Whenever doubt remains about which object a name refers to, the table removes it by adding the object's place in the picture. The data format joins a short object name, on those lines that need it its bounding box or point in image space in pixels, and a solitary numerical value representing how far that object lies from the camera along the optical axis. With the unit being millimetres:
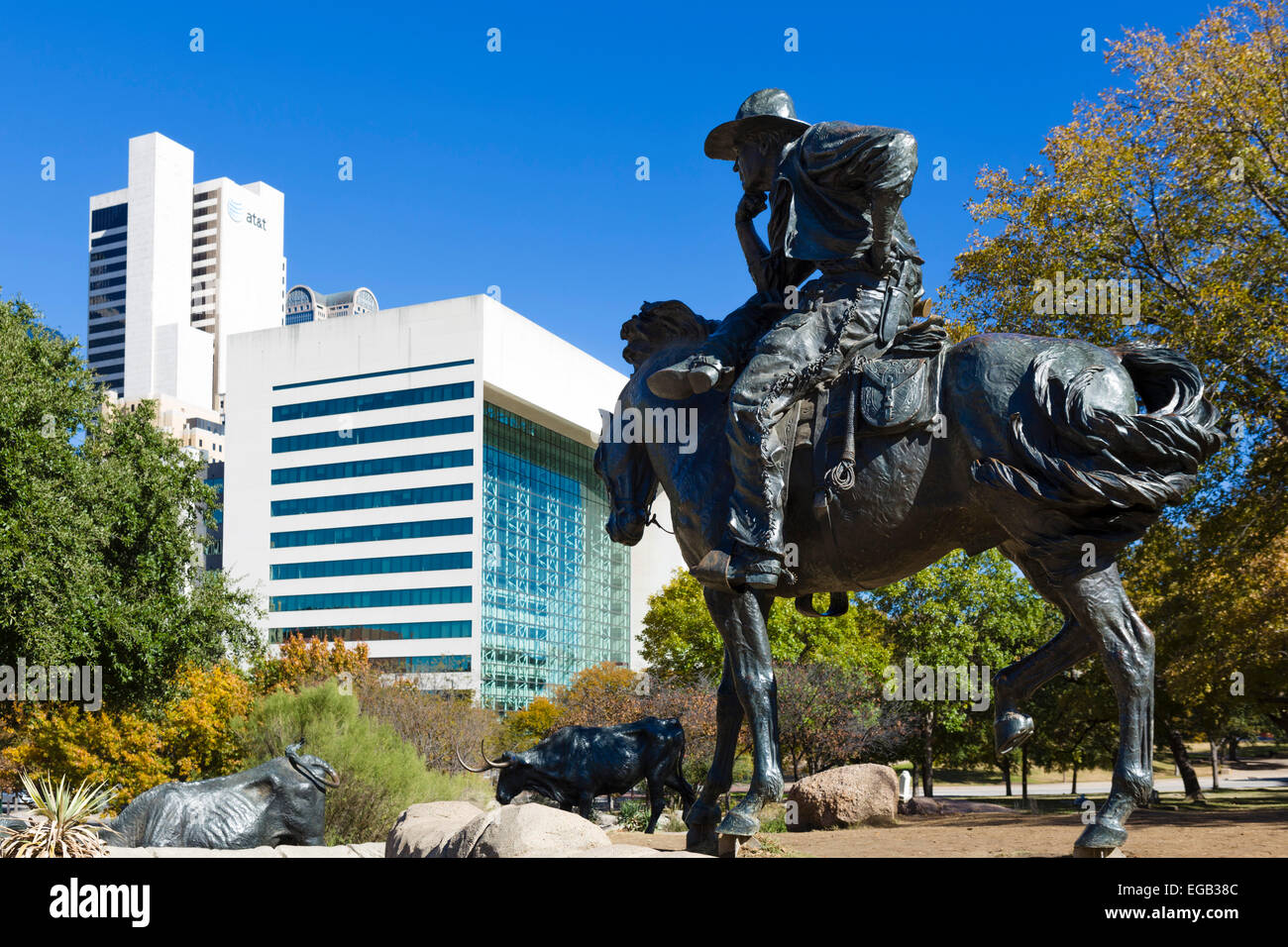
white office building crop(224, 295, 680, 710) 78938
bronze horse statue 4676
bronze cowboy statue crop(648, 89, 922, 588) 5125
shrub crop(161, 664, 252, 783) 23984
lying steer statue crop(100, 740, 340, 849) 9039
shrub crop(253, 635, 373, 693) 31953
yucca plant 7613
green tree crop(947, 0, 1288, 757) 17172
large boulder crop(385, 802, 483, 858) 6527
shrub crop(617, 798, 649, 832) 19859
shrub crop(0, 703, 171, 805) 23562
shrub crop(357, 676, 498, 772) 27641
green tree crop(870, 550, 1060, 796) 34031
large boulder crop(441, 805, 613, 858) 5418
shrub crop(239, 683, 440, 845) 15750
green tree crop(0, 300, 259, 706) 19094
